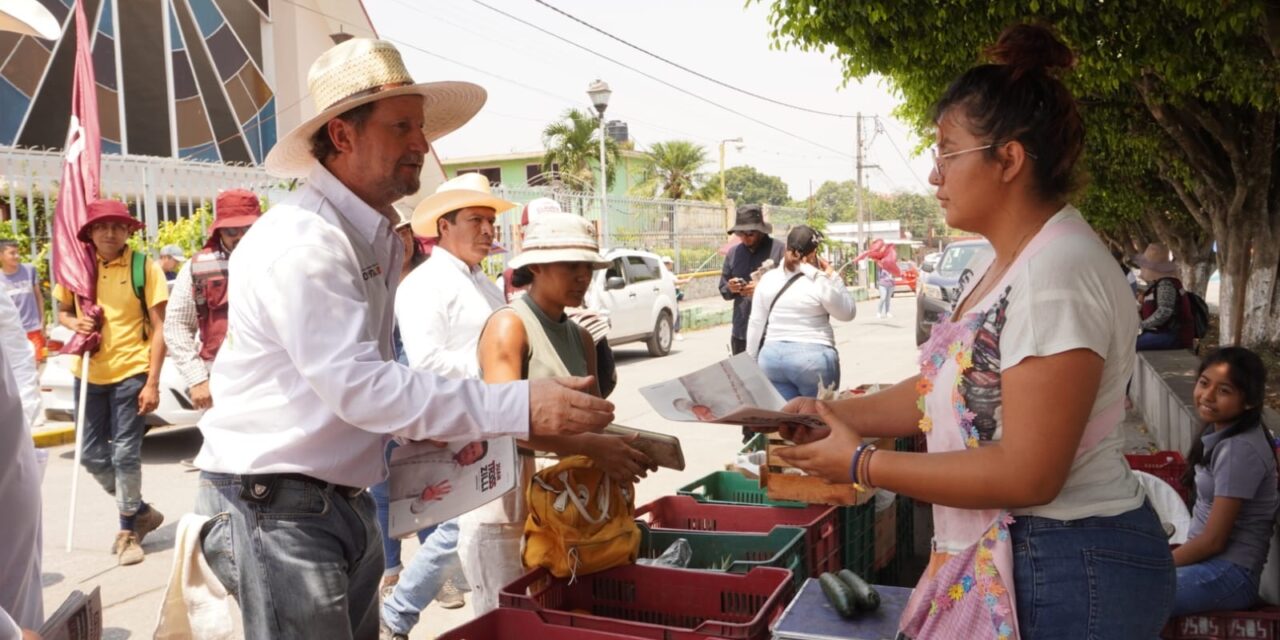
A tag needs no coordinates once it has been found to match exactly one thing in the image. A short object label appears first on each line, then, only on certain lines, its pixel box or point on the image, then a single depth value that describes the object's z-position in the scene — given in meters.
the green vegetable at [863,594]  2.54
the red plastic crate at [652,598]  2.71
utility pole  38.64
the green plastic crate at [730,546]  3.38
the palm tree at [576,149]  37.34
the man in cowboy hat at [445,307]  4.25
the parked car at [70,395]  8.35
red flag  5.62
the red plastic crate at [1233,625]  3.33
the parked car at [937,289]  16.17
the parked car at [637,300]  14.58
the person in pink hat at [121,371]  5.78
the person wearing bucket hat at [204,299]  5.85
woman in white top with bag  6.46
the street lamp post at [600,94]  18.59
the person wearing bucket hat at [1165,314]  9.98
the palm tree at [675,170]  45.06
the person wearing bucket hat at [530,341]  3.29
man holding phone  7.78
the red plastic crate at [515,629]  2.67
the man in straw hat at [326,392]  2.17
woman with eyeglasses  1.75
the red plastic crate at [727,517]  3.85
